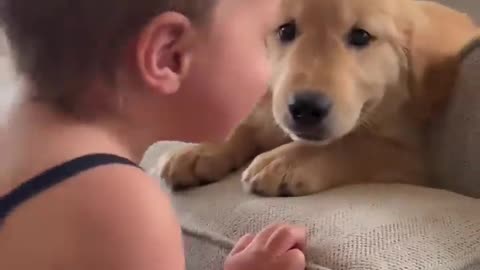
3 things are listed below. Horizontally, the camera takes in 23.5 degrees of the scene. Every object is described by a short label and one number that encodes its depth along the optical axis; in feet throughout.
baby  2.21
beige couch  2.31
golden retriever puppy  2.69
